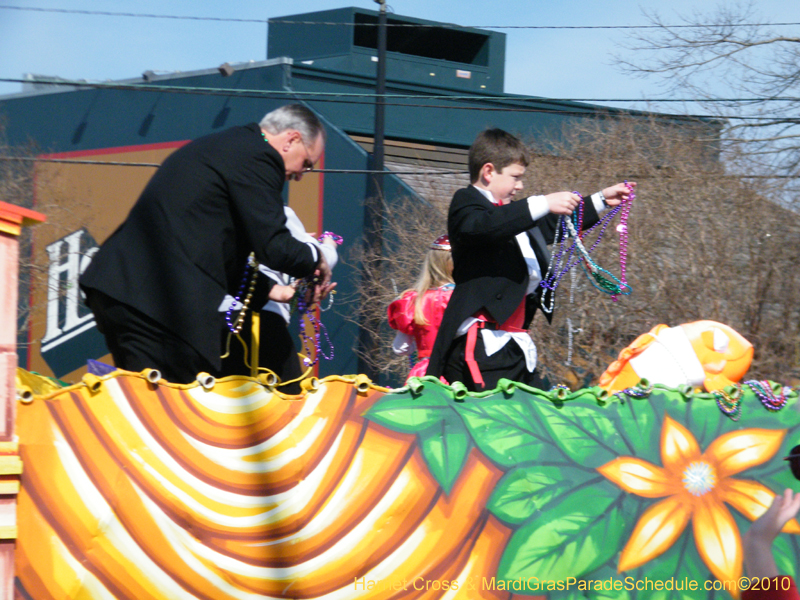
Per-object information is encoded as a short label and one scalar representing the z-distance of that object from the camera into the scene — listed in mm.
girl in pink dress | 9875
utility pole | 24062
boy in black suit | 6805
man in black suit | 5551
